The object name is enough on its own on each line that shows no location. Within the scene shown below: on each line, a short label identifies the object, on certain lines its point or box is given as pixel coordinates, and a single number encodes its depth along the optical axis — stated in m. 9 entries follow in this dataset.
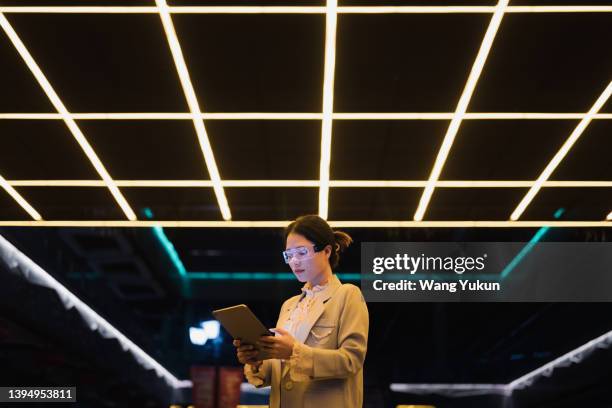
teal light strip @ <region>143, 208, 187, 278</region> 10.70
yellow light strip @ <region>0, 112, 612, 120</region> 7.59
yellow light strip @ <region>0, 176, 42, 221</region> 9.49
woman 2.25
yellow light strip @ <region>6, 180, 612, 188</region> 9.44
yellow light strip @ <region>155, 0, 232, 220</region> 5.96
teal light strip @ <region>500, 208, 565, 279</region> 10.57
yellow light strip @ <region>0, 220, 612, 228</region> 10.72
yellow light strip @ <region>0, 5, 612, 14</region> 5.79
